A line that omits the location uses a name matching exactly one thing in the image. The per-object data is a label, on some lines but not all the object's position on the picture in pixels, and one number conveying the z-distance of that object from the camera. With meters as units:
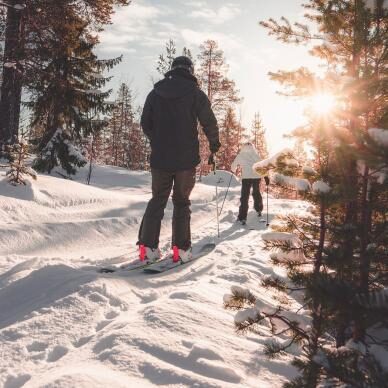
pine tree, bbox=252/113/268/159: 50.56
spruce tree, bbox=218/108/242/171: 42.59
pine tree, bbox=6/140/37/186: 8.03
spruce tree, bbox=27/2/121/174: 13.13
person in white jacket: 9.31
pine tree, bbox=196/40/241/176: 32.19
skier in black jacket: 4.66
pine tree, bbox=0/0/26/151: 12.14
